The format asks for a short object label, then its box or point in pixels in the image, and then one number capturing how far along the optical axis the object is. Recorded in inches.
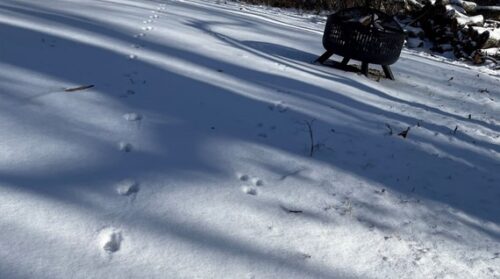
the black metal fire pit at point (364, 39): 214.1
